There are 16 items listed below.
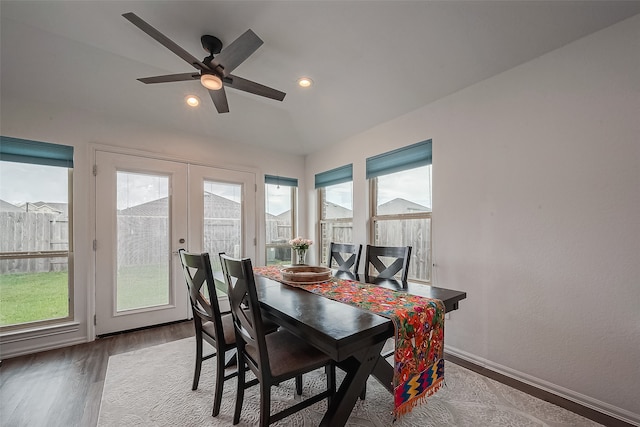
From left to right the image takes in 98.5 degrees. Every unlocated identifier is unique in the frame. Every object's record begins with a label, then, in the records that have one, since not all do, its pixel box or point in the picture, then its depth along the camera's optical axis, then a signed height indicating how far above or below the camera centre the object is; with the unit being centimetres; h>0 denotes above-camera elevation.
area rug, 160 -122
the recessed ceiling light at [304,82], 273 +132
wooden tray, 196 -46
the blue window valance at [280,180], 408 +48
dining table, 109 -50
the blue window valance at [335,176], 366 +51
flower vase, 236 -35
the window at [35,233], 248 -20
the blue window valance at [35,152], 246 +56
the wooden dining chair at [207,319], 162 -70
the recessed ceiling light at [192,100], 293 +120
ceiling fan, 165 +100
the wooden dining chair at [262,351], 127 -75
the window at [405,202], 281 +12
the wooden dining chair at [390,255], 218 -40
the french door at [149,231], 287 -22
